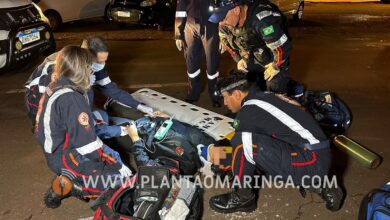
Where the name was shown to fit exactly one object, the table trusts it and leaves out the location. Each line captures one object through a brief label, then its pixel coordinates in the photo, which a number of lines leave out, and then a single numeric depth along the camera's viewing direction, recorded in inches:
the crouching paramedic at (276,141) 111.8
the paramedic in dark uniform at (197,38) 185.9
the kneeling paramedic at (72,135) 107.3
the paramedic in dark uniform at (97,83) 140.2
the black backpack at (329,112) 162.6
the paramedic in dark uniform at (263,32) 144.3
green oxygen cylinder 136.8
